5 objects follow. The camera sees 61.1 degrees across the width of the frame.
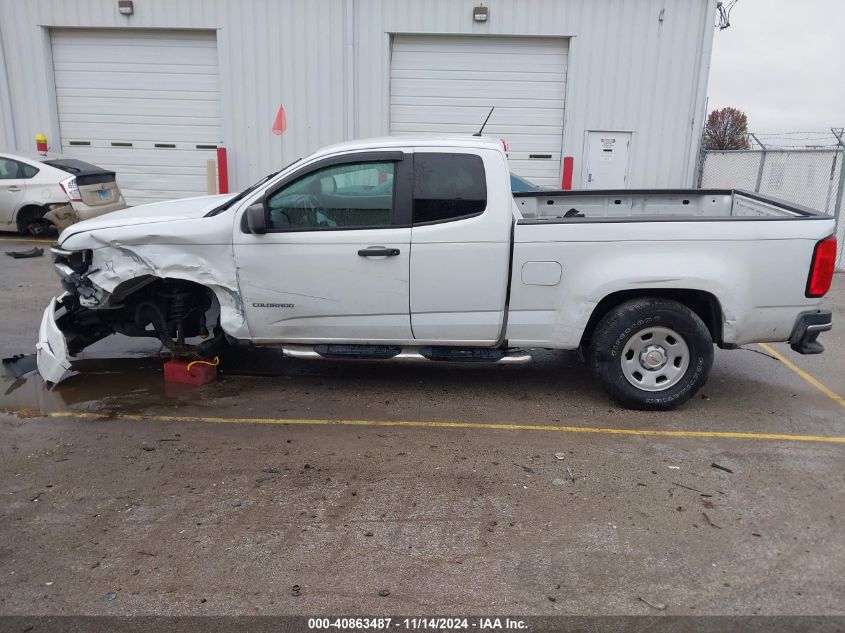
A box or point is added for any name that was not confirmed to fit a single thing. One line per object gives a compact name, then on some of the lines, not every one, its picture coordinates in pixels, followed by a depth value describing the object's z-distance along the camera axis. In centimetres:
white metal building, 1454
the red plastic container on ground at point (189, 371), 595
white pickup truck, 511
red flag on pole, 1492
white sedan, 1198
